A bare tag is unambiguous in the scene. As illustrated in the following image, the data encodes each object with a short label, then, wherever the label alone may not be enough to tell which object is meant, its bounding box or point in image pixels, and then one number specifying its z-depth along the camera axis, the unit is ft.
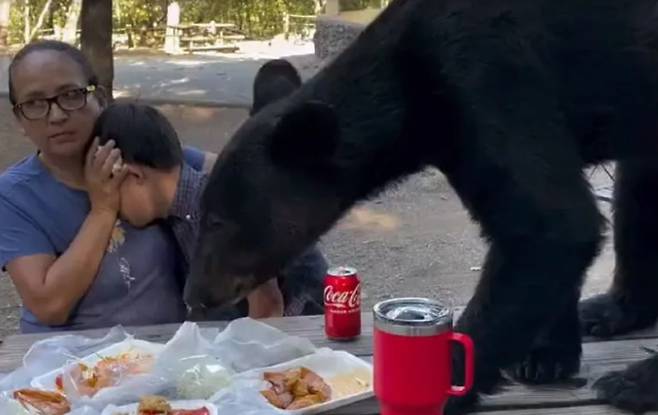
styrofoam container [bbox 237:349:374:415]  7.23
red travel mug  5.42
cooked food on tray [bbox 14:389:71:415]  6.61
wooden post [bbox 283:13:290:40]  68.17
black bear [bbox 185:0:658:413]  7.01
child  8.87
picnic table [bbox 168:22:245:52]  58.95
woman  8.75
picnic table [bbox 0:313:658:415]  7.04
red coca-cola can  7.98
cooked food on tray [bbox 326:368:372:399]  7.04
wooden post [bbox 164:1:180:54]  61.00
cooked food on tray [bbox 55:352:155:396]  6.89
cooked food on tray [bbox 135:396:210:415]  6.49
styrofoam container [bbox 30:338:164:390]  7.07
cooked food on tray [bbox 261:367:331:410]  6.75
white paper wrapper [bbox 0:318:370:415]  6.69
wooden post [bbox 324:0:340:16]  42.42
